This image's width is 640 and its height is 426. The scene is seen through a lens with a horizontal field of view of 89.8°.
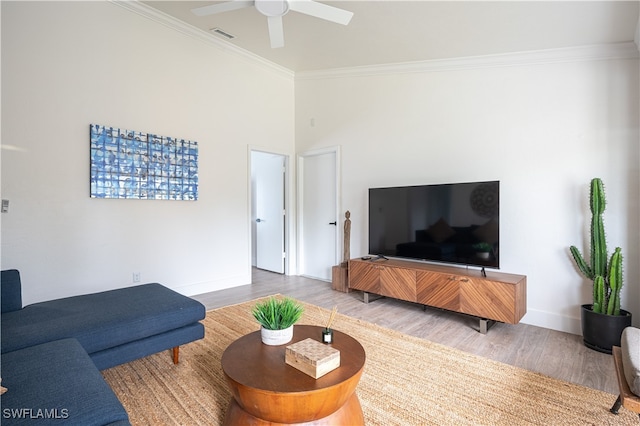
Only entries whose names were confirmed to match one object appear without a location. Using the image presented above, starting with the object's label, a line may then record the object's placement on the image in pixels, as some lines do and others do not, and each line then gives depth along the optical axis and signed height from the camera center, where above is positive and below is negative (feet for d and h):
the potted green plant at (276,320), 5.68 -1.95
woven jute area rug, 5.73 -3.67
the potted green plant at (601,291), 8.21 -2.15
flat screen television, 10.27 -0.45
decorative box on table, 4.63 -2.20
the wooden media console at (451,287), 9.36 -2.55
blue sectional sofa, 3.73 -2.25
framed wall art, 11.00 +1.68
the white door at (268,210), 18.08 +0.01
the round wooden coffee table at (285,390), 4.28 -2.43
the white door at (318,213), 16.34 -0.16
